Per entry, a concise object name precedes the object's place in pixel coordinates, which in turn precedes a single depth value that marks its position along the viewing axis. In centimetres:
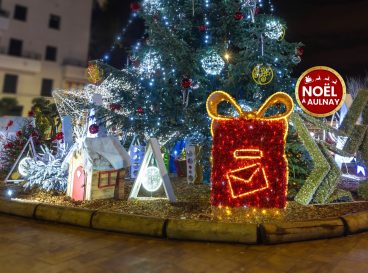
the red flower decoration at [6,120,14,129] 908
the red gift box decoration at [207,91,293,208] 527
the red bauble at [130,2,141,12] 772
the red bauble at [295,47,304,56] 824
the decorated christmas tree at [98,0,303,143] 759
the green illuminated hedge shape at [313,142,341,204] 589
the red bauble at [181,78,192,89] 711
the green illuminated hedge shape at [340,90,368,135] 662
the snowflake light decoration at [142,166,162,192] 614
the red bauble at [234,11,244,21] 759
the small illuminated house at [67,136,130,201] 575
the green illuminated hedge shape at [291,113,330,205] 590
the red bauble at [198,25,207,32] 806
